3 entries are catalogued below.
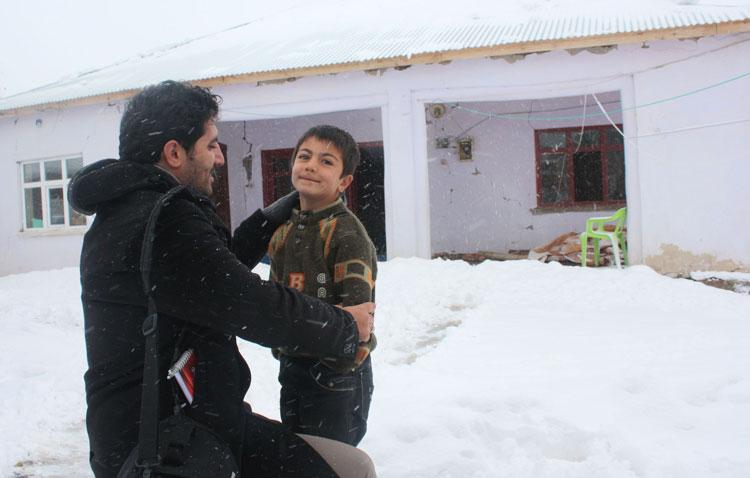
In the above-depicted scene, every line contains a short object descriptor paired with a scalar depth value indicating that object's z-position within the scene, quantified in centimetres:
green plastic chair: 829
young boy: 188
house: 820
